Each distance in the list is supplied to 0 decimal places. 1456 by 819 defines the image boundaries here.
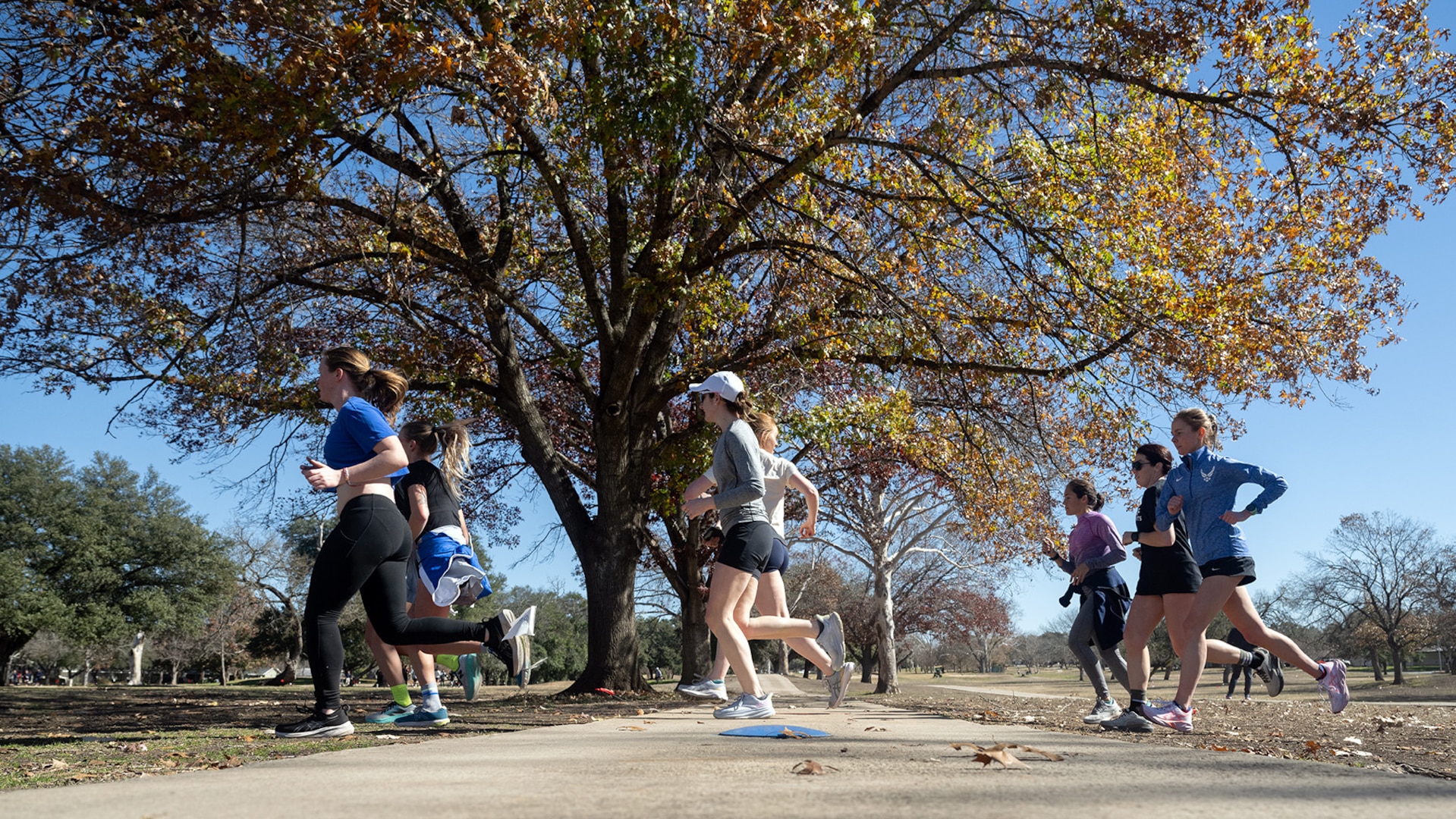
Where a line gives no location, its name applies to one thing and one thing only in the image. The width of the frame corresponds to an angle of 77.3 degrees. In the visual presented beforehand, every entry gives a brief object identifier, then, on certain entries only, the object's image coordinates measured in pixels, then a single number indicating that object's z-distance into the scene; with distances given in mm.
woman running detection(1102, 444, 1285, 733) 6148
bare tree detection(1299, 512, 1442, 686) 46500
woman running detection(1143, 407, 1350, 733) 5965
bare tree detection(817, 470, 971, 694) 25094
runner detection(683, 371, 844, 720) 5742
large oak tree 7656
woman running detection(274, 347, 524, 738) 5035
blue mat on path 4652
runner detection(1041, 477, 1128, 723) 7102
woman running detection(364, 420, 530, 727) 6379
